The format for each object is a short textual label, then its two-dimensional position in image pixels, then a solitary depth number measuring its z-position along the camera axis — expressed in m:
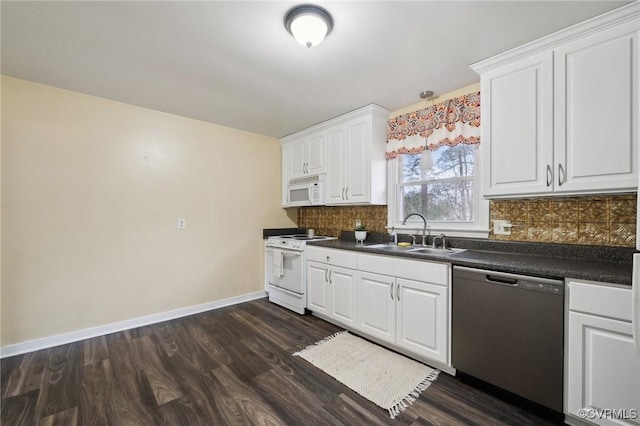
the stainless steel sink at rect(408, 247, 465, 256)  2.19
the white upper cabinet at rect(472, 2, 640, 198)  1.51
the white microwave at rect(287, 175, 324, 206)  3.37
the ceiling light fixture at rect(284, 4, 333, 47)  1.49
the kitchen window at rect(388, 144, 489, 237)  2.46
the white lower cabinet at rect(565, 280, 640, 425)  1.30
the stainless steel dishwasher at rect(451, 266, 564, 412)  1.50
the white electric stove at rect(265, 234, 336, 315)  3.15
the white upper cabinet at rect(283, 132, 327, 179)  3.37
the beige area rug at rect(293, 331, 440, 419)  1.74
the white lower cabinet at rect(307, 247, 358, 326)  2.61
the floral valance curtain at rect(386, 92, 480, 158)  2.33
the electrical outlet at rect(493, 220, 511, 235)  2.19
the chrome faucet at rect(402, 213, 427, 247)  2.65
